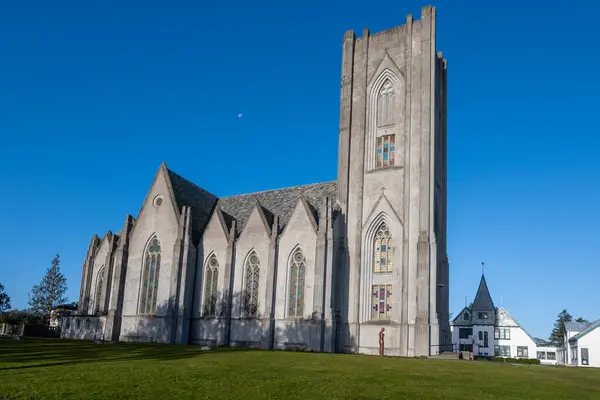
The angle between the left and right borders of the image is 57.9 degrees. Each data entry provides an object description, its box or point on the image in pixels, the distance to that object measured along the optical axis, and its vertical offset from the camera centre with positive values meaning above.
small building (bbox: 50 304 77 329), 61.60 -2.00
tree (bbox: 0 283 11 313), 82.38 -1.16
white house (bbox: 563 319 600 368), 63.44 -3.30
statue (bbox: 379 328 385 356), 38.68 -2.34
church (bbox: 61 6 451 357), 40.59 +4.43
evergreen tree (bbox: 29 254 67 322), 92.06 +0.49
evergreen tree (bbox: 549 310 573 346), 139.62 -2.87
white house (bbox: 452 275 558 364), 85.19 -3.09
